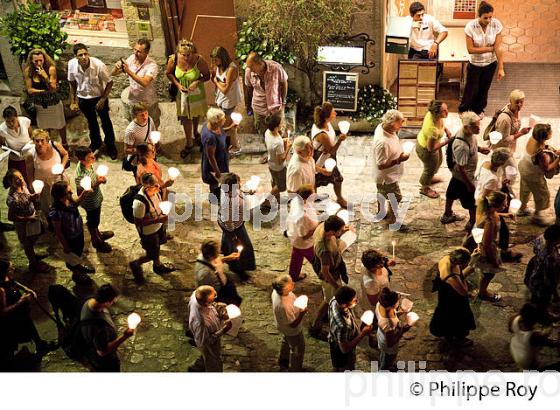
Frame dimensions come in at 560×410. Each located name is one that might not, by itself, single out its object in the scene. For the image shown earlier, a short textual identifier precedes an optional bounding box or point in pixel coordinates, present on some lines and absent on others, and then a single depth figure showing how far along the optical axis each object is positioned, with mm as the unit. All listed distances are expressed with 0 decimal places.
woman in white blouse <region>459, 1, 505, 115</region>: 11195
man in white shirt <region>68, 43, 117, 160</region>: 10734
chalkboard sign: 11594
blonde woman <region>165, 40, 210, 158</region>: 10656
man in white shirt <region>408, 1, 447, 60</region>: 11555
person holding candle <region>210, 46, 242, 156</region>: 10555
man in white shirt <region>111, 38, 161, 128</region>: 10711
